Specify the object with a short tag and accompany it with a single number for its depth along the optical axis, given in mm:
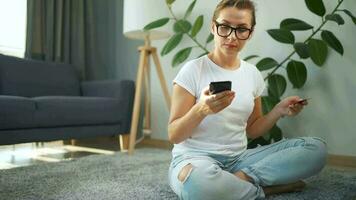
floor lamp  2162
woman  981
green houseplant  1779
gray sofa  1777
